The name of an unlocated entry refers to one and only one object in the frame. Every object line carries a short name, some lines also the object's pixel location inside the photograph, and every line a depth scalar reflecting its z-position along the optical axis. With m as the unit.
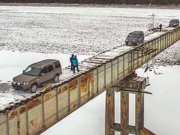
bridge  15.40
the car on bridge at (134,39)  32.19
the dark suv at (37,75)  19.11
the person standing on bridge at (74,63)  21.84
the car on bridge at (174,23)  46.97
